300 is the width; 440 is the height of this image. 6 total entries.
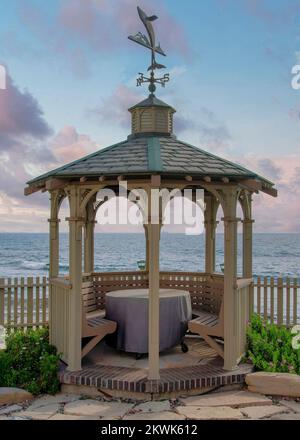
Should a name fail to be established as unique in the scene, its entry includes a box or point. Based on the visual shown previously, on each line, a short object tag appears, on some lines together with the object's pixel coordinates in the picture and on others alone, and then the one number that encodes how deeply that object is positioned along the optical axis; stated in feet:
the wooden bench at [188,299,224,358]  24.90
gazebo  22.72
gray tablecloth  26.27
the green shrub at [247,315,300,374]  24.49
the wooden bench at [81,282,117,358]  24.88
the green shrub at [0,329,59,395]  23.00
